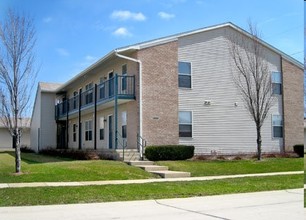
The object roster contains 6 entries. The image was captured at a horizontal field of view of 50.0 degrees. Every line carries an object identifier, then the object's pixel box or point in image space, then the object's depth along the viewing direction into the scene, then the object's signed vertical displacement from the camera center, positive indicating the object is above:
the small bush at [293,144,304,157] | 18.44 -1.23
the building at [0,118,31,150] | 36.84 -1.25
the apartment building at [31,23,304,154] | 16.25 +1.63
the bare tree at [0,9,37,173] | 11.43 +1.36
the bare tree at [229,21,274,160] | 16.86 +3.07
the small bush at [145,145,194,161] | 14.88 -1.11
